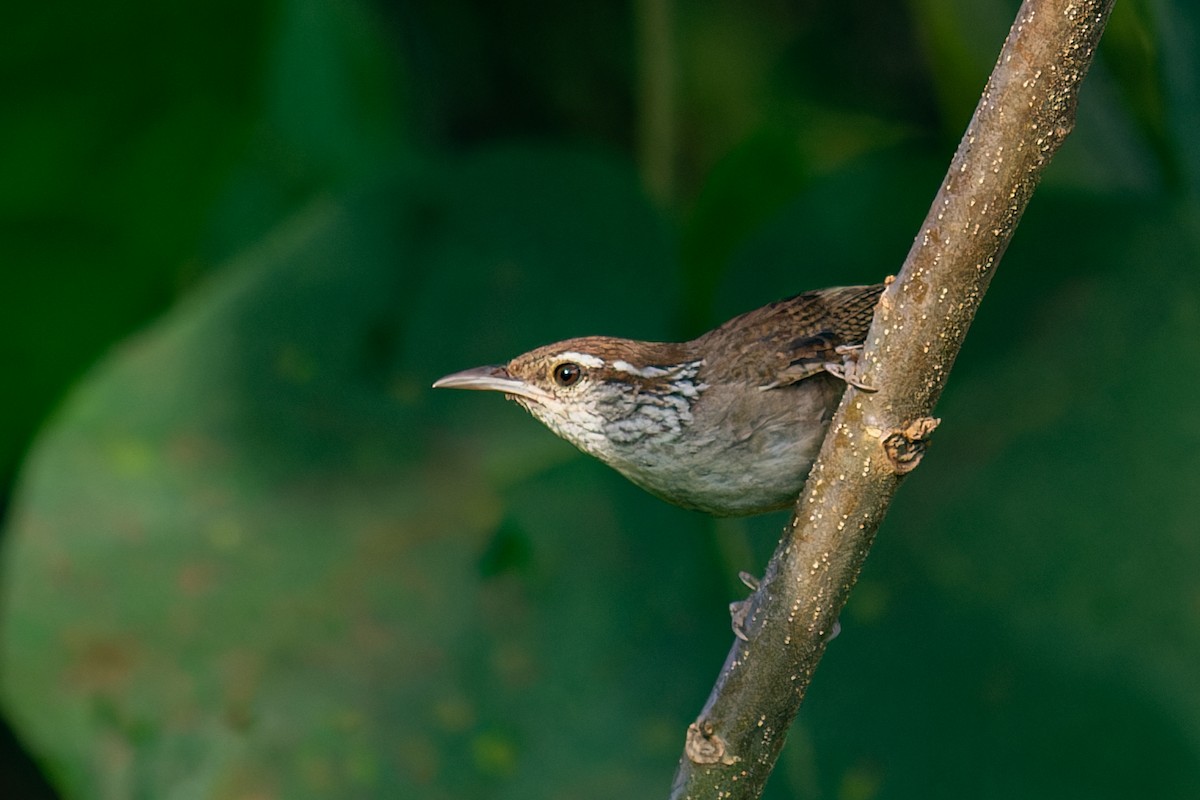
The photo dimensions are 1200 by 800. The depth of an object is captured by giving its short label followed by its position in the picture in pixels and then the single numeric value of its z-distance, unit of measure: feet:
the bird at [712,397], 12.65
